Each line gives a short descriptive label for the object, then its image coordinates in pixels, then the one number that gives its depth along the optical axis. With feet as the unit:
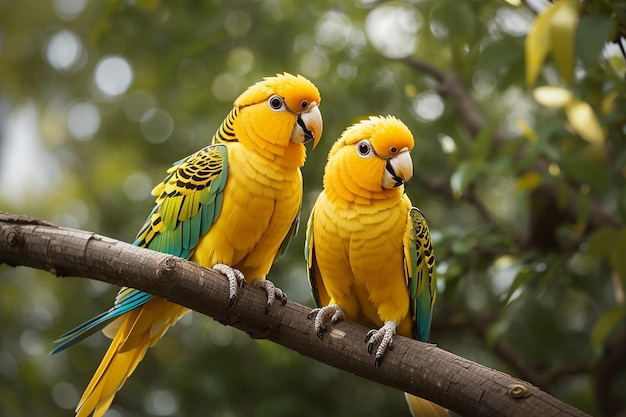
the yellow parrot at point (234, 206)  17.03
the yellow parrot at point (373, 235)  16.71
